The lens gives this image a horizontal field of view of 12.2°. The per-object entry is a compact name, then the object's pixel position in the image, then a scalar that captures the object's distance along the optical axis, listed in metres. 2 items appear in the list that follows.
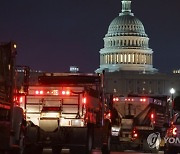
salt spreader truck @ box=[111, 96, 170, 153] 39.25
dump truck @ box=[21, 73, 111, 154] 24.81
